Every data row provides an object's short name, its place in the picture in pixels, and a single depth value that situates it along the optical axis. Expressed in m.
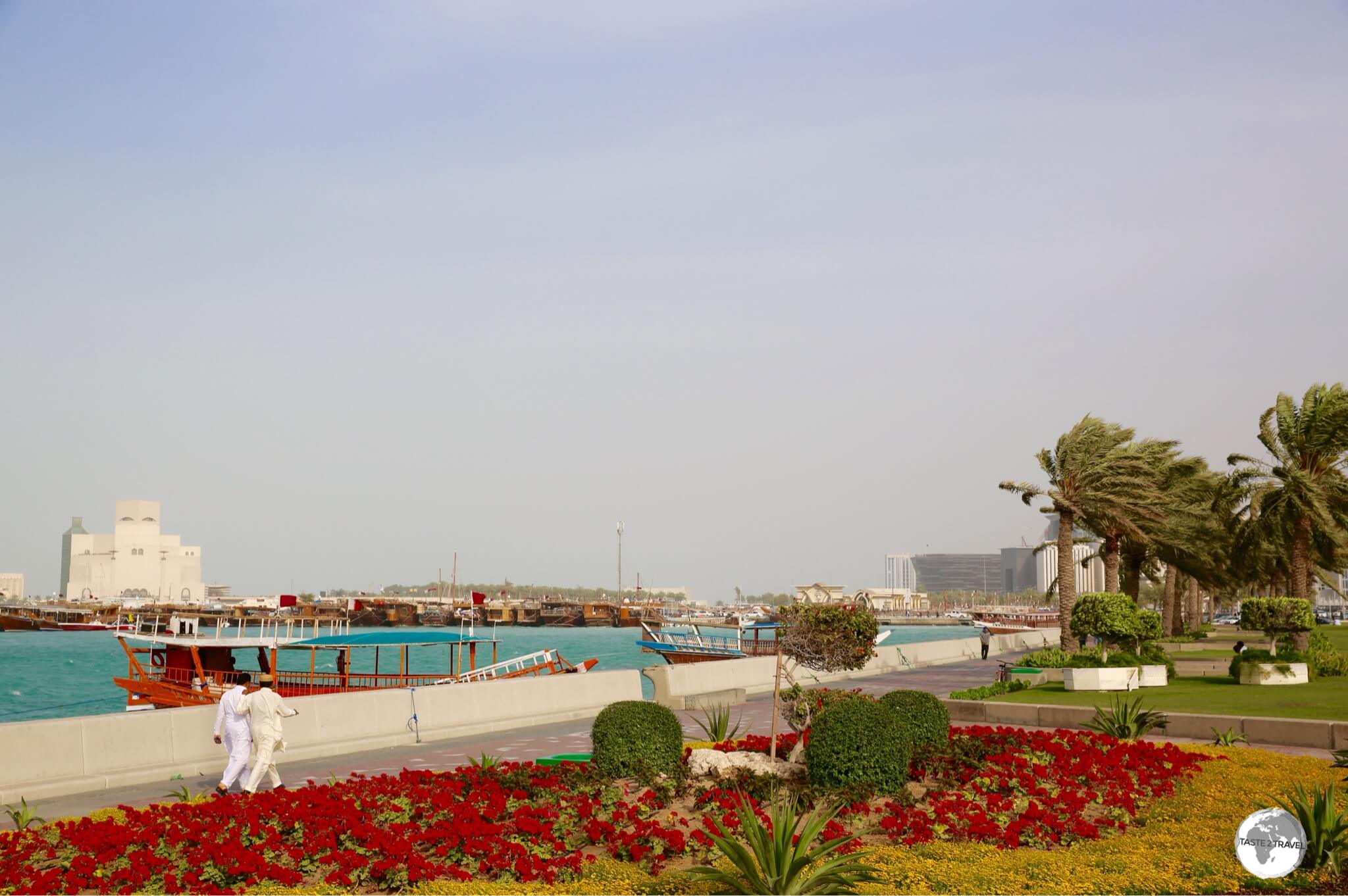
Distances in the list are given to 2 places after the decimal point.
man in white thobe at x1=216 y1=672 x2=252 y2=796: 13.94
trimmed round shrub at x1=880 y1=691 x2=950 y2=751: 13.67
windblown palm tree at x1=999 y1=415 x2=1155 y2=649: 41.47
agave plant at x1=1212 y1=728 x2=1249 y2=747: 16.81
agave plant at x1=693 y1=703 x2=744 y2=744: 15.69
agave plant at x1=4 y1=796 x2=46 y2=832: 11.42
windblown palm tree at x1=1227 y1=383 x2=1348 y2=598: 37.16
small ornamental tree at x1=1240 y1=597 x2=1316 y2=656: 29.58
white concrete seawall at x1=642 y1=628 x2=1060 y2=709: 26.88
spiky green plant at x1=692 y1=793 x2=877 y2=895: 8.26
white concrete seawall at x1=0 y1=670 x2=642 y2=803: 14.80
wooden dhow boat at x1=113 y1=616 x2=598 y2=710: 31.16
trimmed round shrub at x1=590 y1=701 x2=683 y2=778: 12.93
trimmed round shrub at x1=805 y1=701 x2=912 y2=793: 12.20
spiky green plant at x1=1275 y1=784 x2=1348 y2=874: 8.91
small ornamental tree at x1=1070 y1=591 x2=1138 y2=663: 27.94
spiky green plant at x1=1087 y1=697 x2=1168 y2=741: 16.78
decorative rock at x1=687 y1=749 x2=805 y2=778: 13.14
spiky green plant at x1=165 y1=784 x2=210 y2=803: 12.59
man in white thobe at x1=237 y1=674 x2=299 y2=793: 13.84
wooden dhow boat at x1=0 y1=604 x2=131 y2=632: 178.62
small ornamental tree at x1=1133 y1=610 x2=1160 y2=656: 28.66
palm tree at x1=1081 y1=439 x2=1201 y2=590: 41.84
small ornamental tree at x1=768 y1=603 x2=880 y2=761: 13.68
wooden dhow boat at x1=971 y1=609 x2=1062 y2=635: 117.84
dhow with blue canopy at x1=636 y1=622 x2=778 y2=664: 53.12
